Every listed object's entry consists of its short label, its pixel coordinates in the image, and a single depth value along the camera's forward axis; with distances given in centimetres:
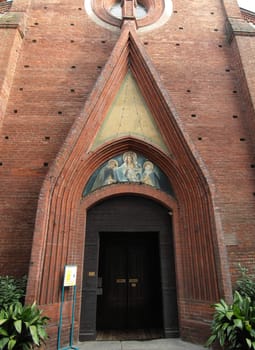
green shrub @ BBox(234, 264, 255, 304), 512
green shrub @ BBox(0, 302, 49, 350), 376
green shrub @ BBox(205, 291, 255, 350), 383
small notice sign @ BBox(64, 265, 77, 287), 506
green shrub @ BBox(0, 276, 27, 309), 464
